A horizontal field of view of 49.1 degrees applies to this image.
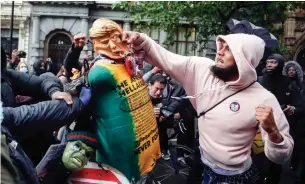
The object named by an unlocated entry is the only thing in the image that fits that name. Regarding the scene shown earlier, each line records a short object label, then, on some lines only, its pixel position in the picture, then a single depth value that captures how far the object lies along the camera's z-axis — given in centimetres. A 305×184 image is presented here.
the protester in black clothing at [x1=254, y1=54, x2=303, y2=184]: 411
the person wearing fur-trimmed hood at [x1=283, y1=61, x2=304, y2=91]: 546
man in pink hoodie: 237
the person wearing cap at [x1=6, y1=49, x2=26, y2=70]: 533
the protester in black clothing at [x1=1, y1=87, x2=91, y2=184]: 171
